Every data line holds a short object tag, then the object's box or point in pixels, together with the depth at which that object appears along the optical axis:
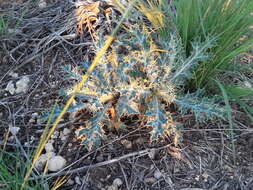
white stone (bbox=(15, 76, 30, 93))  1.52
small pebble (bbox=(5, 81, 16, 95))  1.52
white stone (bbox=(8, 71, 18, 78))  1.58
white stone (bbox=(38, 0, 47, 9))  1.86
